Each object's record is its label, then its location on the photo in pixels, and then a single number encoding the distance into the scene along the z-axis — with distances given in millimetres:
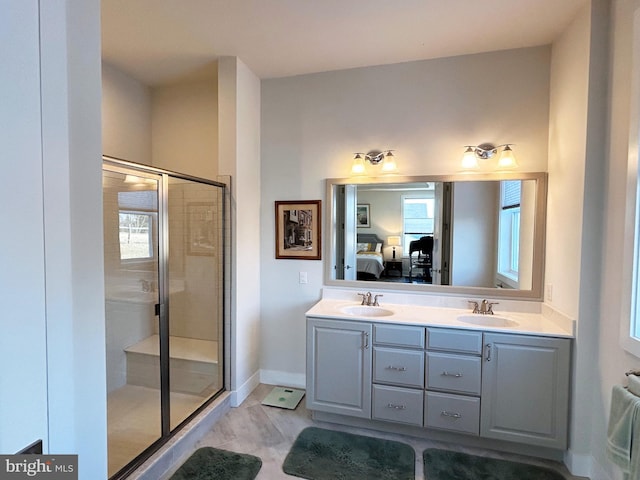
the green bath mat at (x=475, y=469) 2055
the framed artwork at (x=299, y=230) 3086
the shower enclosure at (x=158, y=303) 2256
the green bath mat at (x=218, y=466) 2029
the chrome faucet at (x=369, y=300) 2875
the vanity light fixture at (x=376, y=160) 2854
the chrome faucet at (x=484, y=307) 2611
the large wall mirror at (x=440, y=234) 2613
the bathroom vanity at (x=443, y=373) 2166
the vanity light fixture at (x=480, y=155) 2598
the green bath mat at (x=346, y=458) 2076
